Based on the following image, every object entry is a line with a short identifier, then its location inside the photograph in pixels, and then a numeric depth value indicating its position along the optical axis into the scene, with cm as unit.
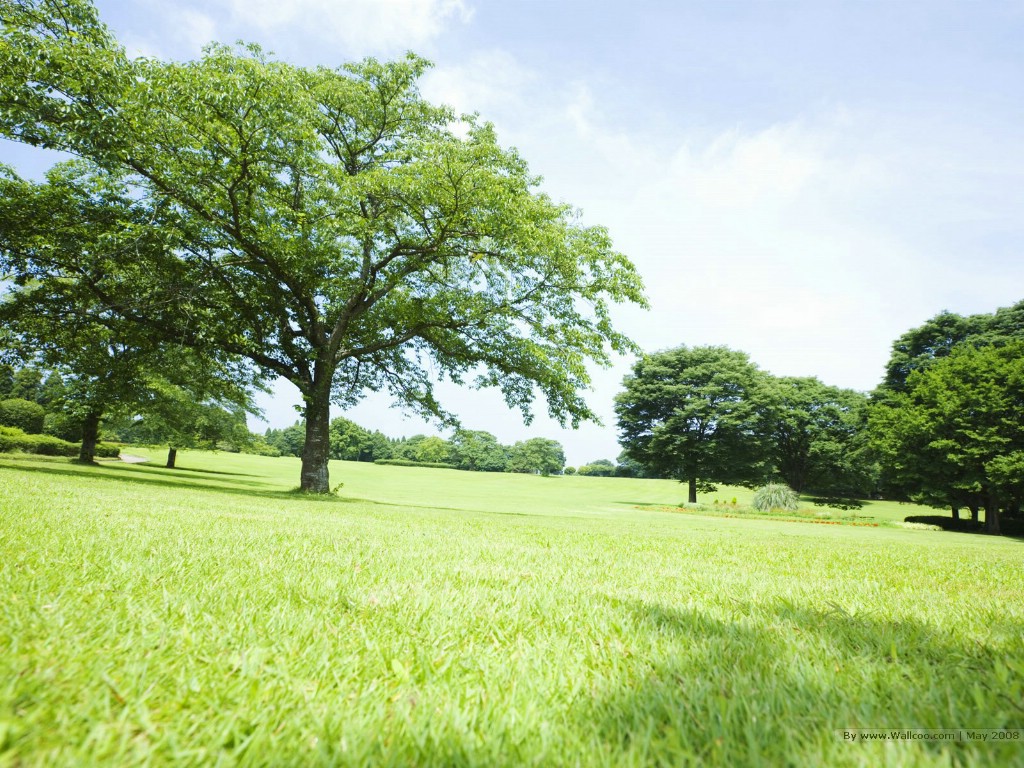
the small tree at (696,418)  4341
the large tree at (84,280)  1278
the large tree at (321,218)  1166
